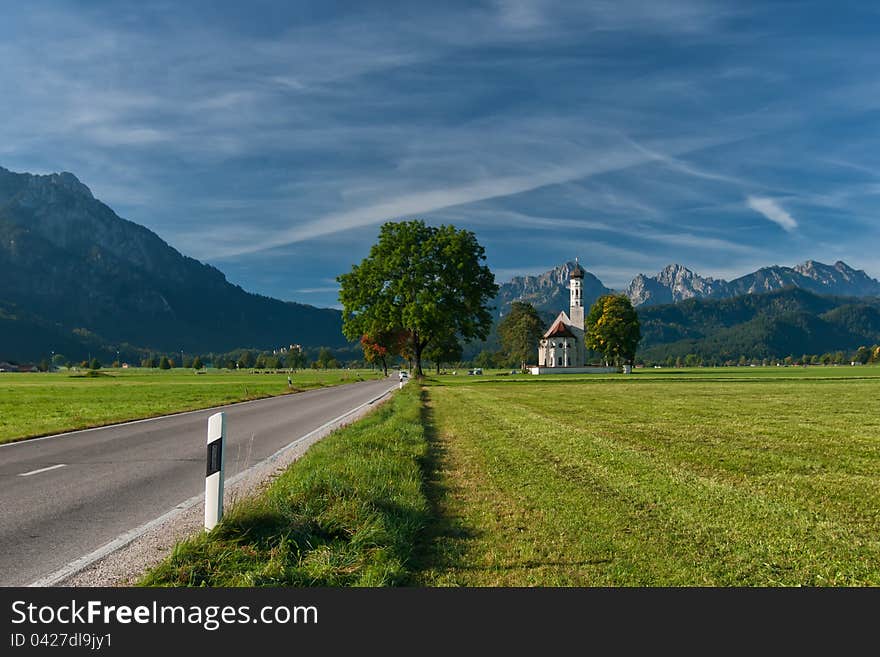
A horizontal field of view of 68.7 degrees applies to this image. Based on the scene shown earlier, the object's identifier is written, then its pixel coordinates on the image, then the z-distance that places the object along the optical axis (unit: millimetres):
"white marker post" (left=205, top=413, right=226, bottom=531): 6066
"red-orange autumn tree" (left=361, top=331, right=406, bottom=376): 76294
